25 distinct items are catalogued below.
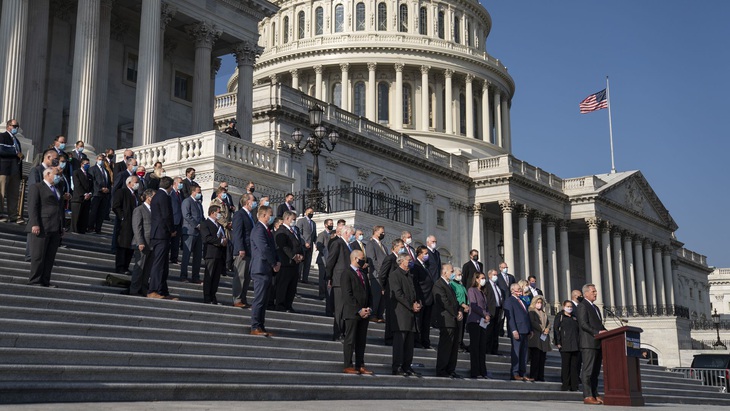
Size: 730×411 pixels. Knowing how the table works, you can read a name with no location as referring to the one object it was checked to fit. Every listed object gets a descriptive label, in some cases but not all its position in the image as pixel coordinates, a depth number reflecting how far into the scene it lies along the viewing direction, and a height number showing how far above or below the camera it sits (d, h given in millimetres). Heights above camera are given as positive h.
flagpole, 72338 +15959
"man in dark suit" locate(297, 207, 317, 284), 20580 +2985
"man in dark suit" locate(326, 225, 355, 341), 15820 +1817
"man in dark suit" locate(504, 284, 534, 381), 17078 +507
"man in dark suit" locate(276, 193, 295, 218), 19062 +3336
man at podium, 15516 +271
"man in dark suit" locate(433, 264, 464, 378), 15180 +511
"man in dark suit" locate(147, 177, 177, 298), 14375 +1912
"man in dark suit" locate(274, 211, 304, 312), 15818 +1755
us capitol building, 28094 +11105
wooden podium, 14688 -172
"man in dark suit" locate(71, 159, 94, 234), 18391 +3322
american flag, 63000 +18435
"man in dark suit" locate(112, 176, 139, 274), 15391 +2465
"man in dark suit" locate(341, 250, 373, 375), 13312 +597
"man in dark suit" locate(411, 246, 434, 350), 15973 +1192
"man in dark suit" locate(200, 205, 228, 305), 15180 +1851
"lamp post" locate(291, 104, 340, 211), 26672 +6767
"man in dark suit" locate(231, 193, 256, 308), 15297 +1852
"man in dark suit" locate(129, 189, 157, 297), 14352 +1835
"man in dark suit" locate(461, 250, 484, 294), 18797 +1869
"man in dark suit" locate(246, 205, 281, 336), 13672 +1469
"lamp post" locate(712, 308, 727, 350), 56666 +810
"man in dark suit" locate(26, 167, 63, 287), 13039 +1947
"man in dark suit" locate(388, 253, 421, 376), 13977 +666
